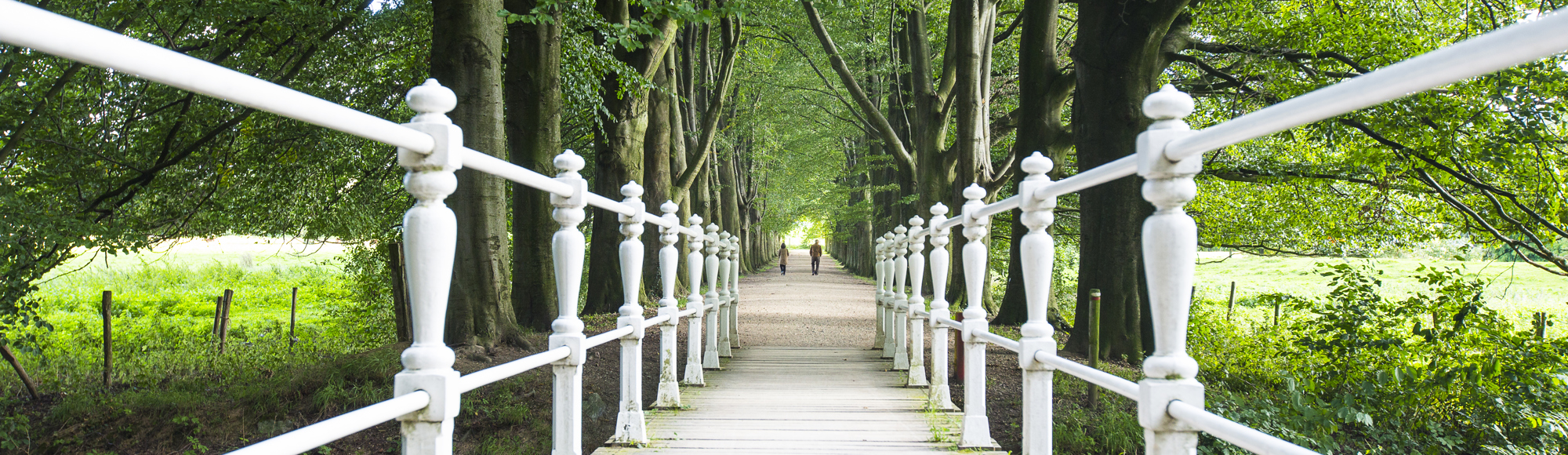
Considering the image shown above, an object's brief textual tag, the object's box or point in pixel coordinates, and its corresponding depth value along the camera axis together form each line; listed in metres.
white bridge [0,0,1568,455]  1.09
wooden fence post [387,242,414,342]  8.98
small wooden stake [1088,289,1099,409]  5.18
